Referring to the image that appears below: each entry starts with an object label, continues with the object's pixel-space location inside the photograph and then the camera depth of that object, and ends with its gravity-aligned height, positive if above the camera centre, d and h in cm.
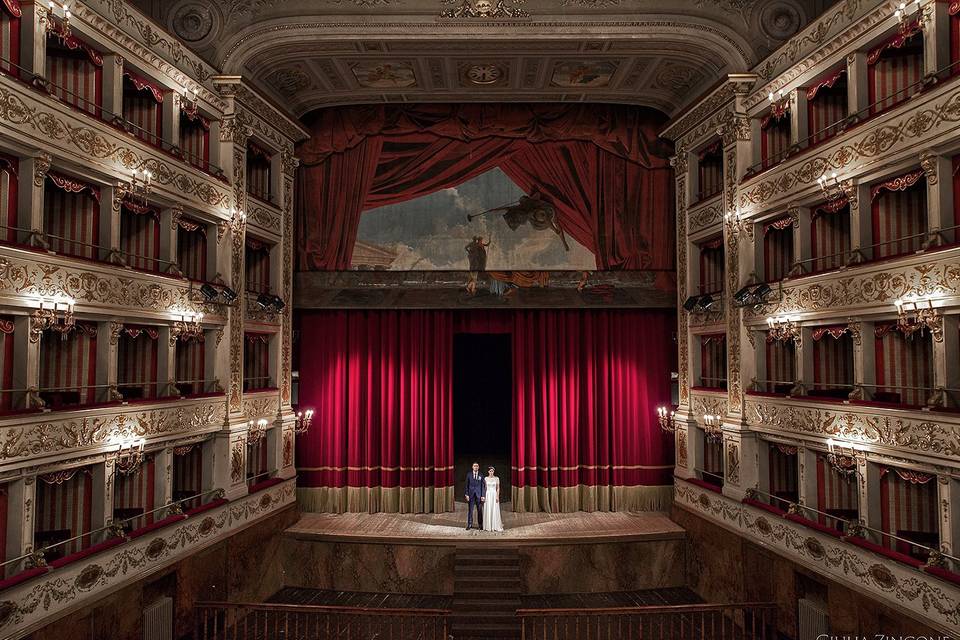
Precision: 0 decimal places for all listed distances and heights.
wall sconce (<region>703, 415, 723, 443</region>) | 1291 -164
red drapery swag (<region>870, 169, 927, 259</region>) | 920 +212
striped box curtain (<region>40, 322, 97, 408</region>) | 909 -17
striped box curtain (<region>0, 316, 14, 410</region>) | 806 -7
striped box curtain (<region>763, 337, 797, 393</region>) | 1172 -25
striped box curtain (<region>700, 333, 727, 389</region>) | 1359 -22
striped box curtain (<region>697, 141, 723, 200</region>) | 1394 +429
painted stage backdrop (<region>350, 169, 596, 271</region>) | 1559 +303
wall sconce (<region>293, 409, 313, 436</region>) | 1500 -171
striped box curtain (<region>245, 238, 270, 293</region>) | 1416 +201
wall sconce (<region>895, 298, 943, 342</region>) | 824 +45
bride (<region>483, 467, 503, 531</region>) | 1372 -357
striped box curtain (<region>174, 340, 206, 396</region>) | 1174 -23
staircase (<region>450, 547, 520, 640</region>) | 1134 -479
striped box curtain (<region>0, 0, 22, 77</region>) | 812 +433
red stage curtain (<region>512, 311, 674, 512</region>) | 1554 -140
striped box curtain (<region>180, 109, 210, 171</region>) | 1208 +433
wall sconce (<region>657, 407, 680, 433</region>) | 1490 -170
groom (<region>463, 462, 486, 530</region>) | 1385 -319
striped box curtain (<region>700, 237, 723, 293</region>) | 1389 +196
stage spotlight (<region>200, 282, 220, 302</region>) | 1139 +116
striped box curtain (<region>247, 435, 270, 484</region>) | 1356 -243
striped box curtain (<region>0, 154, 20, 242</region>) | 813 +217
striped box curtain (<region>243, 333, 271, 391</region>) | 1373 -19
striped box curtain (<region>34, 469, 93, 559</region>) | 886 -231
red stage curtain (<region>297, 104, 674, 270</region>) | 1566 +487
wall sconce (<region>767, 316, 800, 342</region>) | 1099 +42
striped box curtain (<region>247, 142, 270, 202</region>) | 1400 +428
